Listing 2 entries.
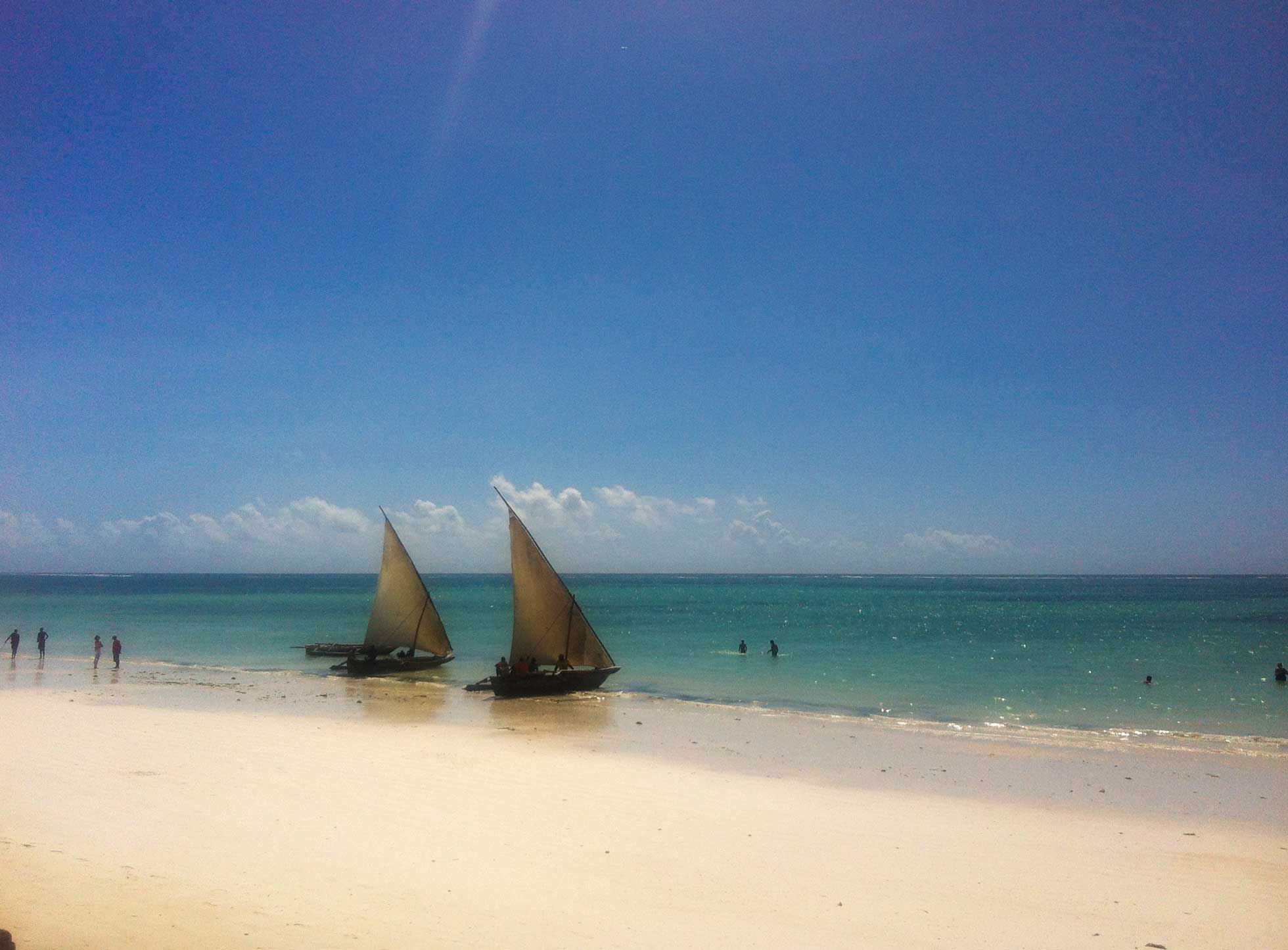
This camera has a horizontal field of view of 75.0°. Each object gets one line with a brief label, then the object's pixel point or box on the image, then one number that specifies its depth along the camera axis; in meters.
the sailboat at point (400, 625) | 35.09
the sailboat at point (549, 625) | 29.77
